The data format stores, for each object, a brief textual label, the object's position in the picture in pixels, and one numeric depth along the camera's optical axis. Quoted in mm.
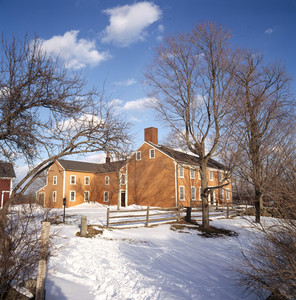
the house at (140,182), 31641
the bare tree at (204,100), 16281
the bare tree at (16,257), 4805
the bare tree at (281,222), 4531
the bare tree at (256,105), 15430
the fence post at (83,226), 12664
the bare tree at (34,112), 7770
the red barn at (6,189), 28008
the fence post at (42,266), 5309
